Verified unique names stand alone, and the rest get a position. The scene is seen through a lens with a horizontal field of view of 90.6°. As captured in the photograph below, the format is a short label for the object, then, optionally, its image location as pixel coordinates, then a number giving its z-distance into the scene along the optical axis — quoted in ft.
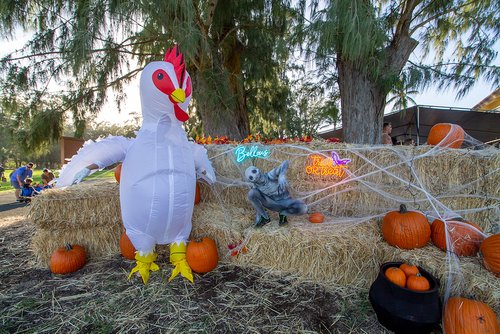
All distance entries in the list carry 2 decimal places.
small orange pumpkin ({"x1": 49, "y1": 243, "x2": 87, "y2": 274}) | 7.97
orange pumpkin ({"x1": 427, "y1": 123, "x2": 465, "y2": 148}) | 8.30
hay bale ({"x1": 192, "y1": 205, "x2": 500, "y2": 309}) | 5.69
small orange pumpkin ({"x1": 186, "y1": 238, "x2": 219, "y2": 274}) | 7.50
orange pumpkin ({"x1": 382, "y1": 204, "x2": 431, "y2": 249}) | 6.53
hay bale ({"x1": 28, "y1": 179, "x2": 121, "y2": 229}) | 8.31
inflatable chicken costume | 6.76
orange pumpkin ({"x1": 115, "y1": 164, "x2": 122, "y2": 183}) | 10.49
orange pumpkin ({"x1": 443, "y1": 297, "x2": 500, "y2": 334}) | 4.74
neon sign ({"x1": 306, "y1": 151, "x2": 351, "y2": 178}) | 8.93
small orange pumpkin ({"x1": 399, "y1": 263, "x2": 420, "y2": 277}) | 5.56
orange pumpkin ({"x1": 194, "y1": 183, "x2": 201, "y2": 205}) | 10.72
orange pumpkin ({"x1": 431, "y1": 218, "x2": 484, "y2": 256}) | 6.28
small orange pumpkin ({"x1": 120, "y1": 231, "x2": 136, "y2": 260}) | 8.48
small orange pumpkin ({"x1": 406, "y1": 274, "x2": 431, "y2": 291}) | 5.24
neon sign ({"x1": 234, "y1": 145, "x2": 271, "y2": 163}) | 10.02
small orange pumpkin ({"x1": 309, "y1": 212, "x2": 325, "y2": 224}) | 8.34
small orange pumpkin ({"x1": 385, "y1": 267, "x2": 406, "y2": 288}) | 5.38
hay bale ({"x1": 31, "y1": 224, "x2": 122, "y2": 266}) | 8.75
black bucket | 4.99
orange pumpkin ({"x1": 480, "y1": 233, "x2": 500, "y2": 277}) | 5.42
